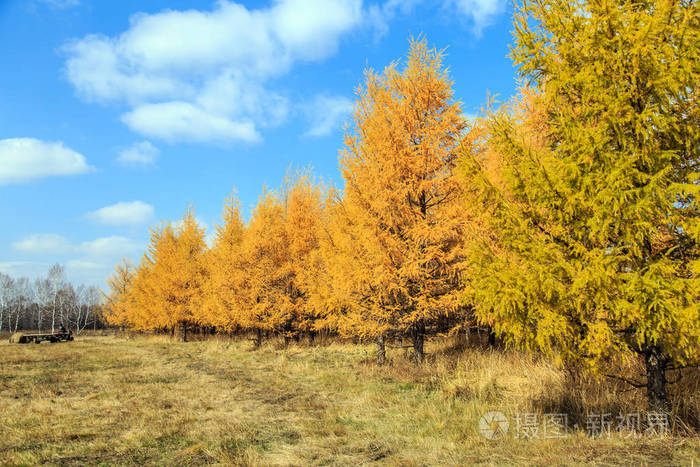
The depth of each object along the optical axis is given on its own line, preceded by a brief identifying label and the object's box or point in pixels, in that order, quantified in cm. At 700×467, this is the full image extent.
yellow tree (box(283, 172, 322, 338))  1875
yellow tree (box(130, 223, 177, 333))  2809
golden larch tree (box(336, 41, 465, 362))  967
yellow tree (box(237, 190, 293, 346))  1850
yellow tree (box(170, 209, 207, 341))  2744
